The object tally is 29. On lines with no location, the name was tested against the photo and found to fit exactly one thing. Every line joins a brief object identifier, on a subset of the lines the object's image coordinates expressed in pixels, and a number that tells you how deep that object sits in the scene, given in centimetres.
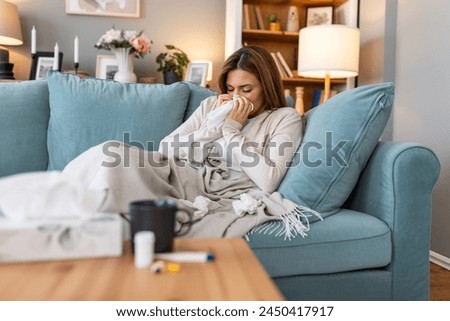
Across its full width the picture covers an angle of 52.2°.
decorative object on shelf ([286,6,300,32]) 330
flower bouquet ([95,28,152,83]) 266
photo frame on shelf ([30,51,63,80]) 303
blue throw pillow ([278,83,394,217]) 139
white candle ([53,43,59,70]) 284
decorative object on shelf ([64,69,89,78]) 296
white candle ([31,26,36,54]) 284
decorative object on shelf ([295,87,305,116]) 315
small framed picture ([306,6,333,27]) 334
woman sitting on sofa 126
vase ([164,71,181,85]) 304
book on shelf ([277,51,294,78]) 326
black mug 71
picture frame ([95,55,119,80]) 314
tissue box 68
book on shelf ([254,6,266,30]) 328
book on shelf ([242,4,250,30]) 324
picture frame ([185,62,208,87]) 310
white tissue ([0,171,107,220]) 71
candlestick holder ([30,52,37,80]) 301
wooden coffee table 59
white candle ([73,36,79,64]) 271
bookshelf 323
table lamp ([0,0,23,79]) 285
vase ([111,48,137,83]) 275
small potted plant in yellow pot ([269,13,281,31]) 326
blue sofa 127
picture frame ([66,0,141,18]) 319
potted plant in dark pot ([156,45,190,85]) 305
